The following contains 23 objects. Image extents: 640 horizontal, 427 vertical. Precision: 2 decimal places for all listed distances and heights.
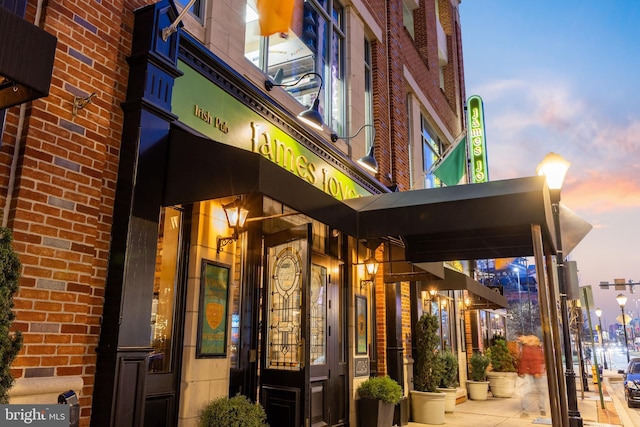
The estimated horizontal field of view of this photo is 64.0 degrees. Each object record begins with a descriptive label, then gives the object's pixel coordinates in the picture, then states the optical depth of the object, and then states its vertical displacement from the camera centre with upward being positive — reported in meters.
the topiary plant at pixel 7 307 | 3.22 +0.18
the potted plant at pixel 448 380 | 12.67 -0.98
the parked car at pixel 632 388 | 15.80 -1.44
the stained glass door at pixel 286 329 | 6.62 +0.12
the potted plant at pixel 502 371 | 17.77 -1.10
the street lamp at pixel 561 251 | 7.38 +1.29
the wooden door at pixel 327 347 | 8.34 -0.15
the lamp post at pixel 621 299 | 35.97 +2.85
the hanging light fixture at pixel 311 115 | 7.60 +3.24
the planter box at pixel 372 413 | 9.33 -1.33
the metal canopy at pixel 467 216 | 6.20 +1.59
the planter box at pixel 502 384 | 17.72 -1.49
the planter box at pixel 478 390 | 16.50 -1.58
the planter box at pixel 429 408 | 11.20 -1.47
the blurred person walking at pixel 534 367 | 13.23 -0.68
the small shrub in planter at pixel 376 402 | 9.36 -1.14
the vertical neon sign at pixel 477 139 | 20.46 +7.96
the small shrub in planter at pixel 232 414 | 5.59 -0.82
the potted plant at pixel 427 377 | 11.27 -0.84
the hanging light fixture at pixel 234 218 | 6.45 +1.51
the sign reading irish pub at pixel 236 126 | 5.93 +2.76
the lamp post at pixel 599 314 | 47.36 +2.39
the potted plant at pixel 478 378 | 16.52 -1.25
